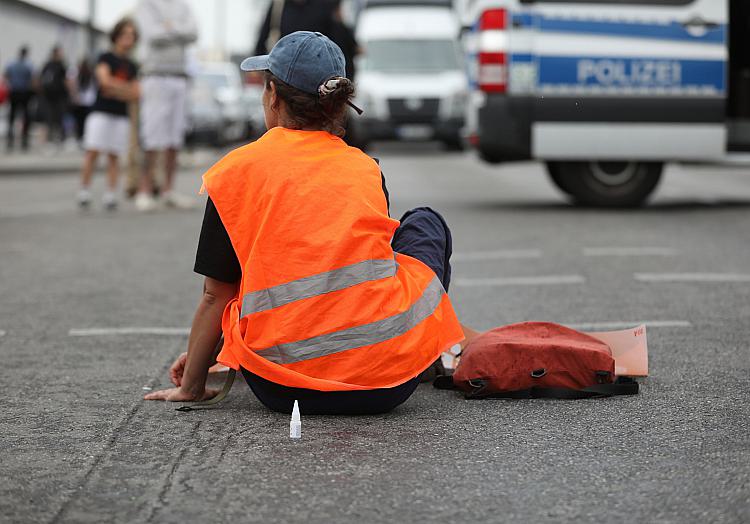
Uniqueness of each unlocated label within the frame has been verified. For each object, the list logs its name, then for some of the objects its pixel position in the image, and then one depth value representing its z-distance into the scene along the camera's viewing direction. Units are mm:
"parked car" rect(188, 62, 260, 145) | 26359
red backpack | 4848
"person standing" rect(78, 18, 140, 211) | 12883
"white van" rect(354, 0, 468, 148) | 22922
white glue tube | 4207
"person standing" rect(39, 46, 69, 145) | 27891
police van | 11617
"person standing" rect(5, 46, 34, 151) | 26219
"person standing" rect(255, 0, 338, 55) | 10875
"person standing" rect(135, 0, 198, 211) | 12469
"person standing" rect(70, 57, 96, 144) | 26828
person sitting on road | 4363
